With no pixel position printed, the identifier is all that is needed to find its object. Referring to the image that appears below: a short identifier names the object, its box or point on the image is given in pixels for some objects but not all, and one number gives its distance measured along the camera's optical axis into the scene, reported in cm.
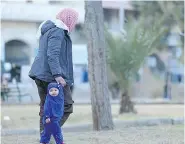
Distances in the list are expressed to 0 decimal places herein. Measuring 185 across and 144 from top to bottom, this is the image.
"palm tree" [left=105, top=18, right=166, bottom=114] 2805
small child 989
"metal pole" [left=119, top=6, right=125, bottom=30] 5529
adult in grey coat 993
